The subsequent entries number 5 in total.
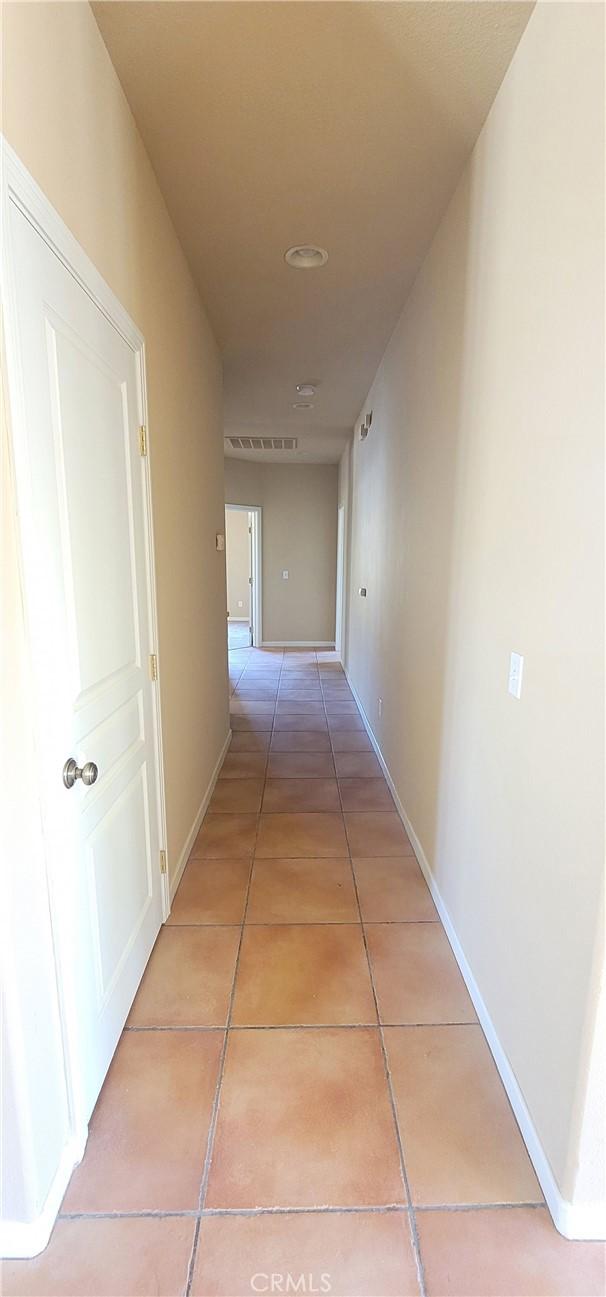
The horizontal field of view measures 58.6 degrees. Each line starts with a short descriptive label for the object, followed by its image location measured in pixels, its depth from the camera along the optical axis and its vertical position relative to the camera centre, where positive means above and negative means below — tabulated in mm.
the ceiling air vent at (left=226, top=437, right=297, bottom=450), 6164 +1230
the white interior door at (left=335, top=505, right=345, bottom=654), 6492 -64
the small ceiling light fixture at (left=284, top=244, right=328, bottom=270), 2297 +1259
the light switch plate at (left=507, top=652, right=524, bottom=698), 1332 -295
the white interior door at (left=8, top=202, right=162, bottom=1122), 1036 -165
